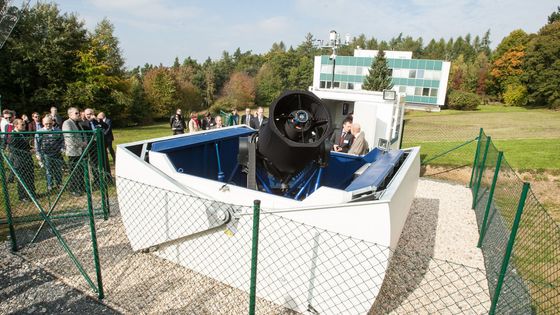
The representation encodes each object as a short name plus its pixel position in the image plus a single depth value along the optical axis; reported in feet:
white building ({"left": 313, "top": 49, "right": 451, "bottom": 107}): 135.13
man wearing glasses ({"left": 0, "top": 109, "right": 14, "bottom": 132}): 26.04
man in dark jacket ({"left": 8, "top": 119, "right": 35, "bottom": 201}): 19.08
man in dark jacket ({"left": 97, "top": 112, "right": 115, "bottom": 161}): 26.37
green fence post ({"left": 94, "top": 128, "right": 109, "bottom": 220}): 16.74
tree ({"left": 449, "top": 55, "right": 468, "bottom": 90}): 189.98
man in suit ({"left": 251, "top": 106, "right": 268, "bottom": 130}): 36.92
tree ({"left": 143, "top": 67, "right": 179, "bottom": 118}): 115.75
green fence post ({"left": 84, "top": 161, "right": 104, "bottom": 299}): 10.89
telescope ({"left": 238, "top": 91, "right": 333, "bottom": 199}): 12.75
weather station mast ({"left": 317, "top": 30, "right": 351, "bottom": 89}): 45.23
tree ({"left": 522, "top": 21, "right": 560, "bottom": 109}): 135.74
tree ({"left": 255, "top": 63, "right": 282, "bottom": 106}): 184.75
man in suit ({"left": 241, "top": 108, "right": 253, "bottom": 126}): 39.09
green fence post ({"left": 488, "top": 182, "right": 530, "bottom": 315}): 9.34
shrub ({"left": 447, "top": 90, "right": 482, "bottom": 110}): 147.54
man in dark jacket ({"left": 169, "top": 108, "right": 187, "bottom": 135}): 36.65
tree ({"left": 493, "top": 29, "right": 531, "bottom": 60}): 175.83
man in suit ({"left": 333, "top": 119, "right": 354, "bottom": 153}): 23.71
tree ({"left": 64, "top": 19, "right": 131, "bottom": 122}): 84.84
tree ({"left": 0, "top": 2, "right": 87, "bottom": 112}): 76.74
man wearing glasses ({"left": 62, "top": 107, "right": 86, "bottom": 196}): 21.04
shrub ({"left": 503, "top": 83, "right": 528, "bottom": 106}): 151.23
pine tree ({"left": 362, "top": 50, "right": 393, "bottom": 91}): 128.16
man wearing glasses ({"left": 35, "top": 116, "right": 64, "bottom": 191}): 19.93
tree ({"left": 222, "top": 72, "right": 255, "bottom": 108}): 156.35
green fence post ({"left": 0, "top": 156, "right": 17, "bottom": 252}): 14.51
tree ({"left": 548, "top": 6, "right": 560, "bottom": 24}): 197.57
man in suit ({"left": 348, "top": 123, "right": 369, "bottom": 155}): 21.48
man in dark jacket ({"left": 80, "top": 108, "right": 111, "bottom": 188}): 22.16
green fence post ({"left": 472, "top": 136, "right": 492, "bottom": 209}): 21.15
